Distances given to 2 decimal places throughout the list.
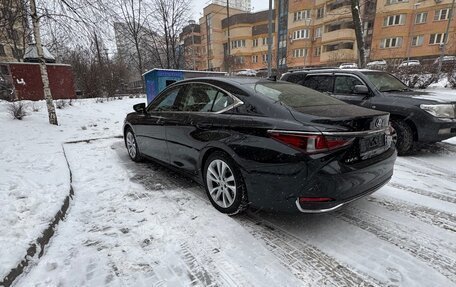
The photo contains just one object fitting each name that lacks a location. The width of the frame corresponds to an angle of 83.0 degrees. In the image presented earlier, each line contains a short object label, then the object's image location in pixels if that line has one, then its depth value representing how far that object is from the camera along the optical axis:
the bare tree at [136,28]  25.09
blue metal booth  9.60
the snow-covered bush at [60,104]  11.73
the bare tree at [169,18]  25.09
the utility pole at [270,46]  10.51
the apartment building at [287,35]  37.44
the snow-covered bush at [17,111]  8.30
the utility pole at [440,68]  14.87
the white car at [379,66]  17.59
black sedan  2.22
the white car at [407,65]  15.78
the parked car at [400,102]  4.78
